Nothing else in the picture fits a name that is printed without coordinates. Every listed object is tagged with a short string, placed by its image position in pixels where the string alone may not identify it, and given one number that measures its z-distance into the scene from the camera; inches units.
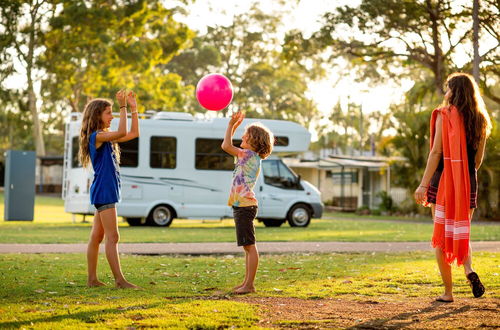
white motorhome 850.8
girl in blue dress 302.5
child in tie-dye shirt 304.0
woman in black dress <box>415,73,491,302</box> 276.4
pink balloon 364.5
